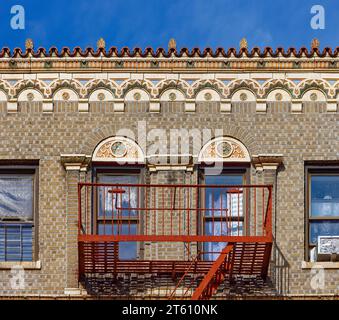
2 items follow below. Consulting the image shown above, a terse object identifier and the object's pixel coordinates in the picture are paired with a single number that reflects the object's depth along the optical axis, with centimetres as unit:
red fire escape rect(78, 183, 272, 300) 3130
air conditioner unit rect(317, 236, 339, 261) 3177
